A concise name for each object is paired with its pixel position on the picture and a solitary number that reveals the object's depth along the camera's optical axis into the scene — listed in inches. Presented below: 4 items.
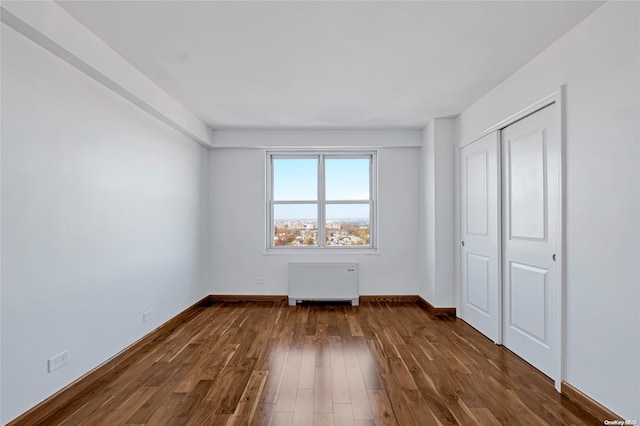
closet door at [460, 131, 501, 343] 144.6
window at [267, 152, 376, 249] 224.4
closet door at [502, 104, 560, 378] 108.8
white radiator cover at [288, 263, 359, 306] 209.3
